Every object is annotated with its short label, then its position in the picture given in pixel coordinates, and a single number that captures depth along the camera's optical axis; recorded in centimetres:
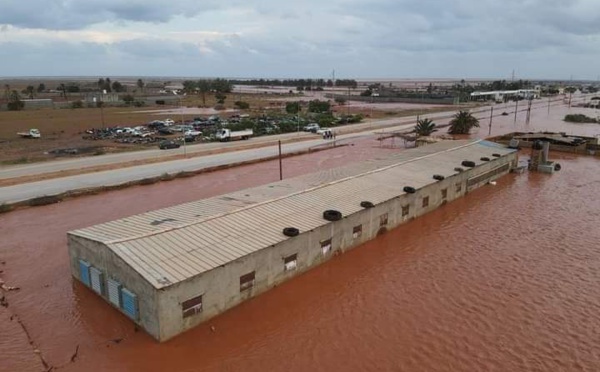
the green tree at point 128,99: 13300
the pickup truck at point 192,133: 6830
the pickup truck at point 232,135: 6569
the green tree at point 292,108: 11150
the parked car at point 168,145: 5712
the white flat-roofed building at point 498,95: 17358
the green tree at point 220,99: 13805
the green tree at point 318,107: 11516
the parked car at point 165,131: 7226
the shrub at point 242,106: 12356
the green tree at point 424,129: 6731
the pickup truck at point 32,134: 6706
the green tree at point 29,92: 15844
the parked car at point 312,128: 7812
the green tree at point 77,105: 11661
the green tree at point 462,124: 7800
